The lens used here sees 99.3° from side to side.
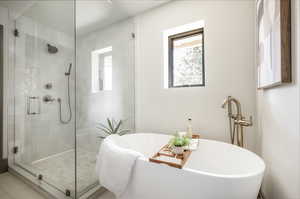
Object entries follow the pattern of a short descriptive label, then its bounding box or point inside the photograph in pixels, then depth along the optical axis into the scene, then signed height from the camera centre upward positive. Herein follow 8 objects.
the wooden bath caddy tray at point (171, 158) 0.90 -0.46
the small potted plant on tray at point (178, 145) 1.18 -0.45
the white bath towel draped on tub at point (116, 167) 1.03 -0.58
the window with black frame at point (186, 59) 1.93 +0.64
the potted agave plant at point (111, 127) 1.85 -0.42
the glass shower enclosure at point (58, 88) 1.70 +0.16
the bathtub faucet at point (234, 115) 1.40 -0.19
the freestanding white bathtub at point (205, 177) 0.75 -0.56
